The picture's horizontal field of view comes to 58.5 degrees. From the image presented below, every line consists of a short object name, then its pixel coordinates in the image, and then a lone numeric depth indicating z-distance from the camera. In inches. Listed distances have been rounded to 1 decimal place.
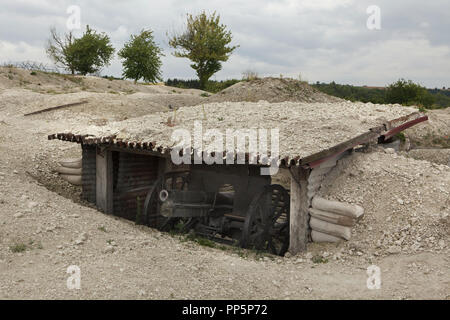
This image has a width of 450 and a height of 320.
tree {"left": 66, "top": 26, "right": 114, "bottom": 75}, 1568.7
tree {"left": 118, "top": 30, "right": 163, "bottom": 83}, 1510.8
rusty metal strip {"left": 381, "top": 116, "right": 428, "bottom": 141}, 404.6
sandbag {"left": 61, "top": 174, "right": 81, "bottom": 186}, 448.8
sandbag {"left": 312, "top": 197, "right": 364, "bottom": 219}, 282.2
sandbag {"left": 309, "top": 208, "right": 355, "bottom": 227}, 283.6
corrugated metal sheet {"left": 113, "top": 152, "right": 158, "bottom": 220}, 410.3
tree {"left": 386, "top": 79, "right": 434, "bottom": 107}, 1300.4
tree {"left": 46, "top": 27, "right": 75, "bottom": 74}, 1595.7
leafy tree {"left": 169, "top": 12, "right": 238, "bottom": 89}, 1354.6
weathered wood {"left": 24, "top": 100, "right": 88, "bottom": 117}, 706.3
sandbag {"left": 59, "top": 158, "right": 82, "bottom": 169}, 449.1
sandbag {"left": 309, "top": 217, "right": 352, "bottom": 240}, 282.5
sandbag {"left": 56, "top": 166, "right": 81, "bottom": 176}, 449.1
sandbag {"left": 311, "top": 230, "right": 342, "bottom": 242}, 288.8
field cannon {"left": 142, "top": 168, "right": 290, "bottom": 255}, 319.3
